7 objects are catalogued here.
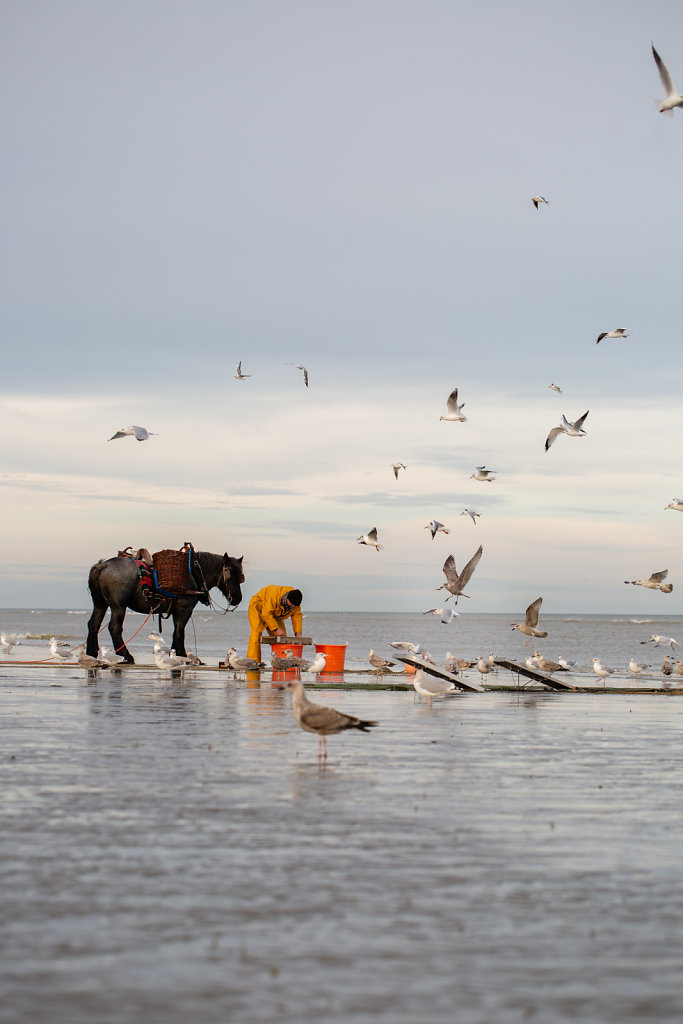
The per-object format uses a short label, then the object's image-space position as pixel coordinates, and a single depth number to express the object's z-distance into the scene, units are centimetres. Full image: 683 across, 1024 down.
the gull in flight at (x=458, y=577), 3150
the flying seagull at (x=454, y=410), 3177
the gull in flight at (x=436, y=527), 3409
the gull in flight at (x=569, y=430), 3247
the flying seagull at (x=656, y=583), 3319
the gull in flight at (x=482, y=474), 3369
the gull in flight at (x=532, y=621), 3166
